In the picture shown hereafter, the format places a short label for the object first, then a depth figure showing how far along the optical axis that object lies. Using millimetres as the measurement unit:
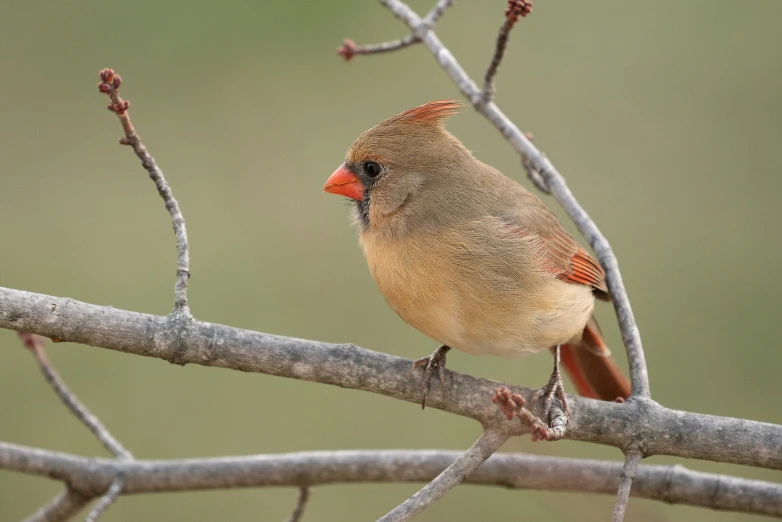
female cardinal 5430
